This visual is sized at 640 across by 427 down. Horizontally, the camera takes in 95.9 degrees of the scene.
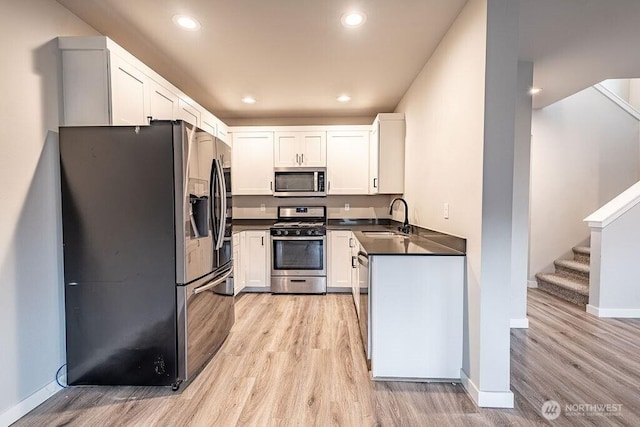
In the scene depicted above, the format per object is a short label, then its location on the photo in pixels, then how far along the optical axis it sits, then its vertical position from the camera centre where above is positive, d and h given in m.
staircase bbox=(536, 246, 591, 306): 3.41 -0.97
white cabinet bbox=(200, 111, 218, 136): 3.12 +0.93
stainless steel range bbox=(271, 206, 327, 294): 3.80 -0.72
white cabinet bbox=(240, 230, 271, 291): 3.85 -0.73
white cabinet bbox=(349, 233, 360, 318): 2.67 -0.73
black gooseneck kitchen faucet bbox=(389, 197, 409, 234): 3.09 -0.22
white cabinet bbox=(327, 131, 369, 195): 4.04 +0.60
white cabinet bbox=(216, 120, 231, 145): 3.61 +0.96
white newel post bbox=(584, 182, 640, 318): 3.04 -0.60
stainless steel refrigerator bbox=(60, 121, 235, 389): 1.82 -0.30
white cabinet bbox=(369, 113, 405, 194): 3.54 +0.66
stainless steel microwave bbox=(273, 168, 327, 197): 4.03 +0.32
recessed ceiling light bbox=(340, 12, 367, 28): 1.95 +1.29
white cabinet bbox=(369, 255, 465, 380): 1.90 -0.74
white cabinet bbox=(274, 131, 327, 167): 4.04 +0.81
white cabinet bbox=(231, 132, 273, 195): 4.07 +0.59
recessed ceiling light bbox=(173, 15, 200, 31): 2.00 +1.29
